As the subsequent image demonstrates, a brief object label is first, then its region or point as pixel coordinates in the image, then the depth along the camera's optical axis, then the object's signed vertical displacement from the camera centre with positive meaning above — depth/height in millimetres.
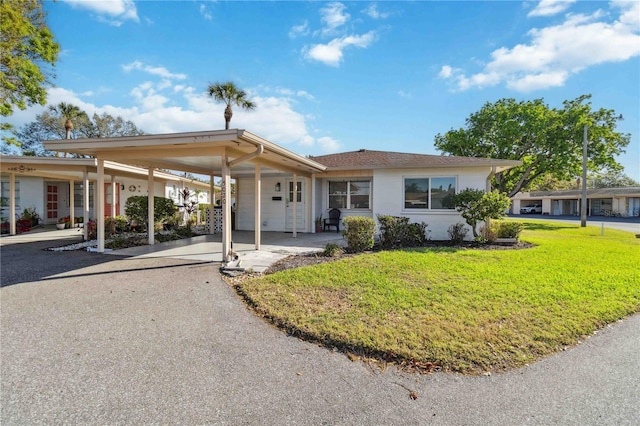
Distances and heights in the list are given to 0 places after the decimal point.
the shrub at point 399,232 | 9023 -751
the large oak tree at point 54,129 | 29984 +7948
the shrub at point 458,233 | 9852 -834
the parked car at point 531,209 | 45781 -197
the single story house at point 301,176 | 7023 +1182
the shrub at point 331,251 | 7594 -1096
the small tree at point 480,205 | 9352 +81
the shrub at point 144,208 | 10914 -40
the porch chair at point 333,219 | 13262 -514
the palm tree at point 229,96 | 13820 +5053
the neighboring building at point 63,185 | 10727 +1144
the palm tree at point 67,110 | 17797 +5650
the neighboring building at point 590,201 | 34438 +858
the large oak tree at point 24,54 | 12906 +7115
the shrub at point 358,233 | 8109 -674
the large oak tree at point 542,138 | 19594 +4616
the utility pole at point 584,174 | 18156 +2052
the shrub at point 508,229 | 9727 -682
